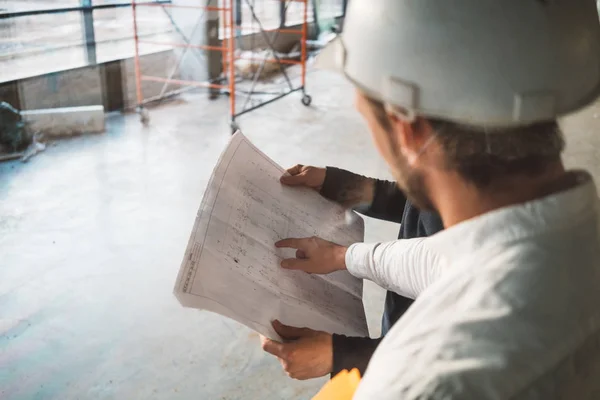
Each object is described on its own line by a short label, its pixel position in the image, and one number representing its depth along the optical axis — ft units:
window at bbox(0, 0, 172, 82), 13.12
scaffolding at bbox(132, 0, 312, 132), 14.88
